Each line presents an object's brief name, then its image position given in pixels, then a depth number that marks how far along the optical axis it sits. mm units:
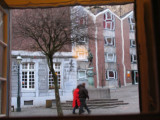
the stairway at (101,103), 10133
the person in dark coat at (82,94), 7570
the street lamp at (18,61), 10852
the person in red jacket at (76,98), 7586
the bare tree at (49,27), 8180
